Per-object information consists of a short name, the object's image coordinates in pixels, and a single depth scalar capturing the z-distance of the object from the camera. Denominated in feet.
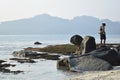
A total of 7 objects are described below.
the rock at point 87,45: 136.98
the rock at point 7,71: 120.98
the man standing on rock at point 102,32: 133.39
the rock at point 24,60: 161.70
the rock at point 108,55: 119.14
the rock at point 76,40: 149.69
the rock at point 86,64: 111.14
